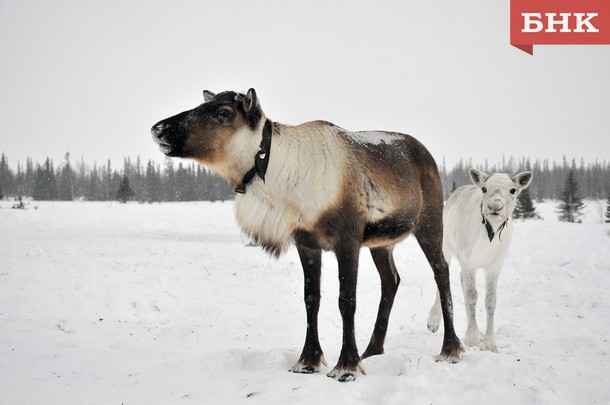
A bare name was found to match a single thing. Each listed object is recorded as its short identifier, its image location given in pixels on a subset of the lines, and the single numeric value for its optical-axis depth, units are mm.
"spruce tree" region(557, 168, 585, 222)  42006
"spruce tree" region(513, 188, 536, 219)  38031
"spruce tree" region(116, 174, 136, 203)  52625
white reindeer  6266
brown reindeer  4000
